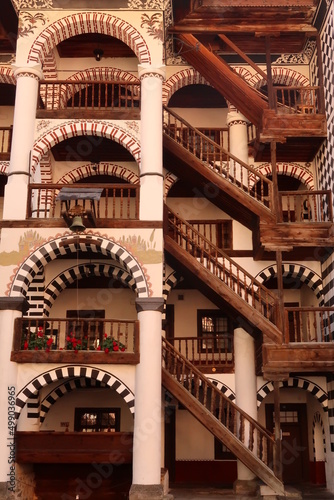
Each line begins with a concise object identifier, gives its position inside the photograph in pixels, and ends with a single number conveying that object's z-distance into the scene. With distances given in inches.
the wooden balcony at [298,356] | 566.9
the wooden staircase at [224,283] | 577.6
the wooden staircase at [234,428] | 538.9
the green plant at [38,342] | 547.2
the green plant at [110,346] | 548.0
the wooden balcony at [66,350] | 542.9
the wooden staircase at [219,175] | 621.3
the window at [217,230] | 679.1
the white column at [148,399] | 518.0
